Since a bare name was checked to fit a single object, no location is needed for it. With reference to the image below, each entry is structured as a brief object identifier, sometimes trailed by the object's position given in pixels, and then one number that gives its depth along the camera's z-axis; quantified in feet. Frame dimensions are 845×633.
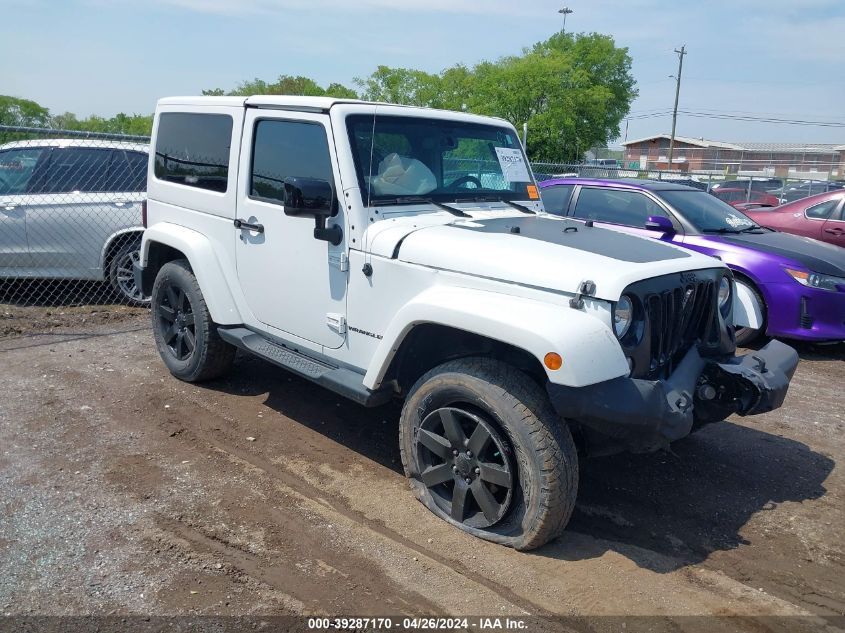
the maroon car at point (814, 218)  30.48
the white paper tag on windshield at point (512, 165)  16.25
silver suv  23.81
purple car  22.41
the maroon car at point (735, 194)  60.04
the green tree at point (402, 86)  151.33
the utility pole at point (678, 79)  167.20
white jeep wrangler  10.57
